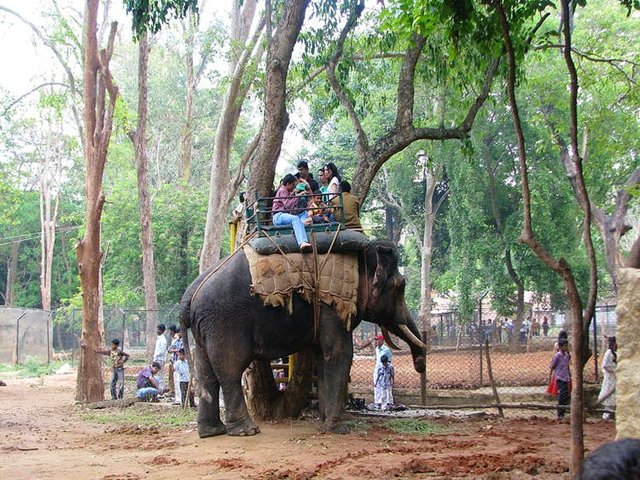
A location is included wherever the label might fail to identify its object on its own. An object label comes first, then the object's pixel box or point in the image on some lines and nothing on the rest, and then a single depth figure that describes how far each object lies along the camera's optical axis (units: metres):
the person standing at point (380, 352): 13.42
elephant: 9.79
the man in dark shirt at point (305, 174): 10.91
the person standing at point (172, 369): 14.36
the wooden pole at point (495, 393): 11.91
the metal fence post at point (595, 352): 12.42
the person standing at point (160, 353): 16.53
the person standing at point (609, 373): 11.02
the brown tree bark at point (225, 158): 17.64
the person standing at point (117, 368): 15.74
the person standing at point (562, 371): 11.53
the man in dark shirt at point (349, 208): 10.53
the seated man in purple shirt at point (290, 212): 9.94
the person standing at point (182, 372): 14.06
